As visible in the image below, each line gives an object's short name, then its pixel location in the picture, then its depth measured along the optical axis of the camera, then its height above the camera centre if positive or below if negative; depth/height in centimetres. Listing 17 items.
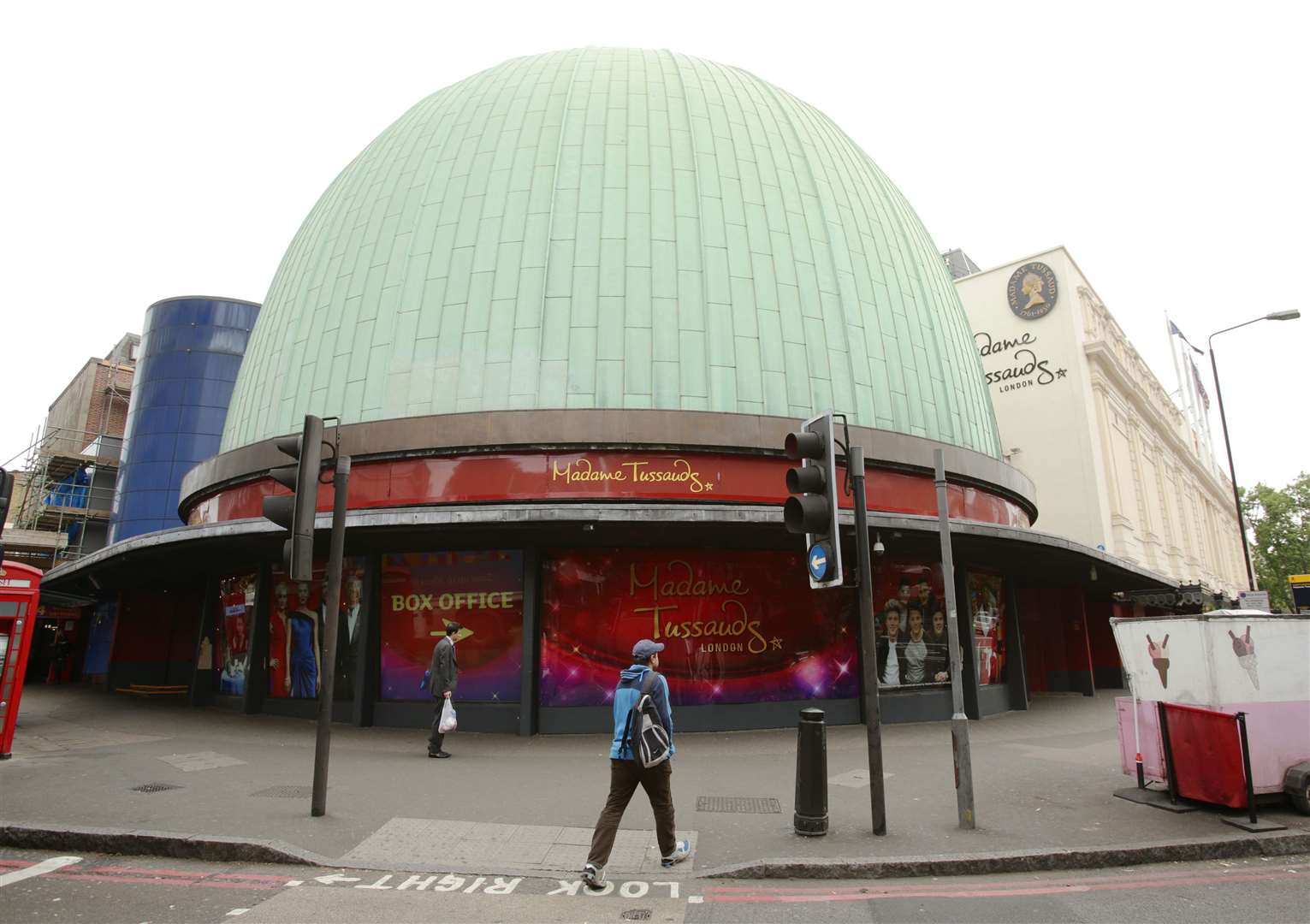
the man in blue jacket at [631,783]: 597 -109
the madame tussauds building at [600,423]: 1388 +421
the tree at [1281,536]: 6322 +893
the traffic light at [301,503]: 773 +134
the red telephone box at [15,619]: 1113 +24
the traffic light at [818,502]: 722 +129
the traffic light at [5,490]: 773 +144
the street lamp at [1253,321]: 2233 +918
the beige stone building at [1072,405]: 3531 +1137
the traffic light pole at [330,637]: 757 +2
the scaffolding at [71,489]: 4462 +889
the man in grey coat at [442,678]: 1104 -53
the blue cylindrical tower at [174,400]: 4806 +1489
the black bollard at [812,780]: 709 -121
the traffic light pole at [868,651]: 711 -6
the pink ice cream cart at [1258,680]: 778 -32
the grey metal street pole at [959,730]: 733 -79
